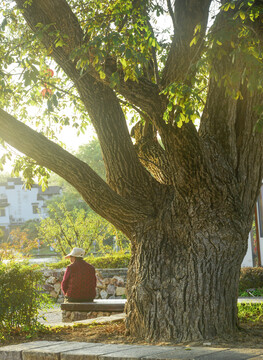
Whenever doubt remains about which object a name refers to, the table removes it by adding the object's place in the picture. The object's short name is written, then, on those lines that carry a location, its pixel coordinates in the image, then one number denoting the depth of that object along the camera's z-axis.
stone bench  10.89
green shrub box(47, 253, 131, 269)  19.03
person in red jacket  11.85
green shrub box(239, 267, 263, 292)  16.19
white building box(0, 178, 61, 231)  78.75
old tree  7.13
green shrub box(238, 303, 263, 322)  8.56
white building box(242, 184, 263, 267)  20.06
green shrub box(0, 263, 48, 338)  8.33
